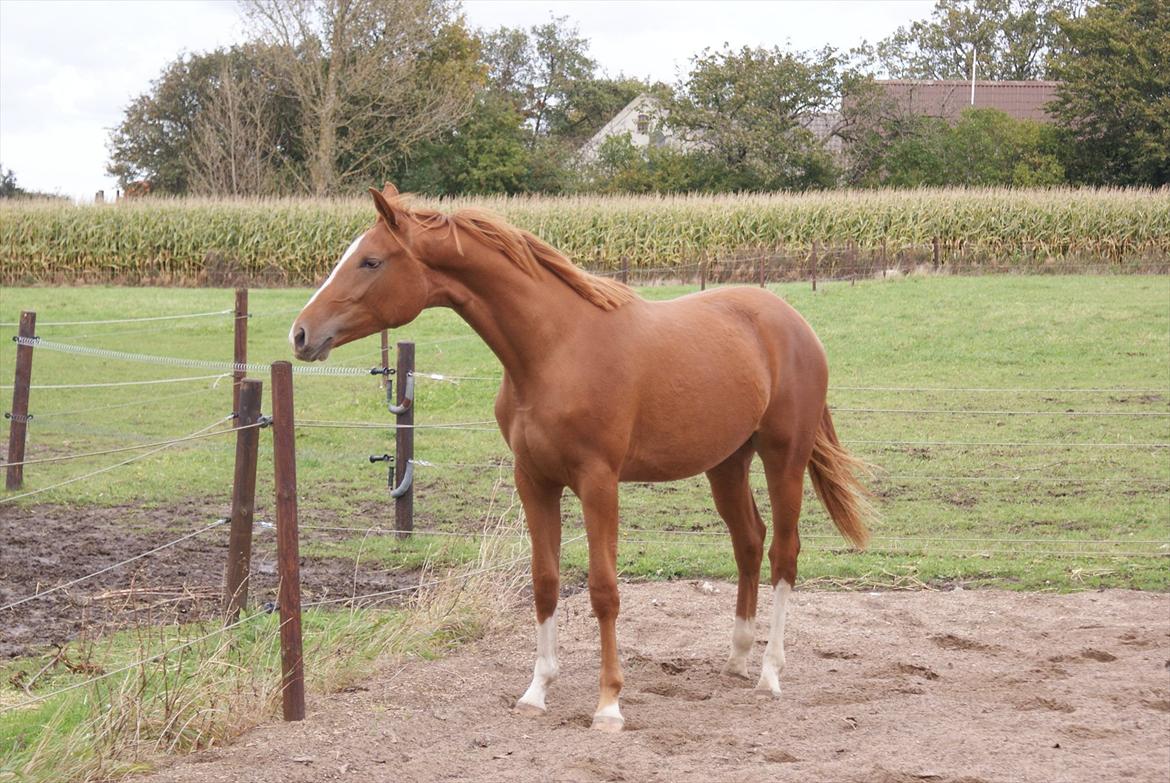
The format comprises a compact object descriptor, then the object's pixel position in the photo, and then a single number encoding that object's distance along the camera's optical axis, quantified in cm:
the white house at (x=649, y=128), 3894
